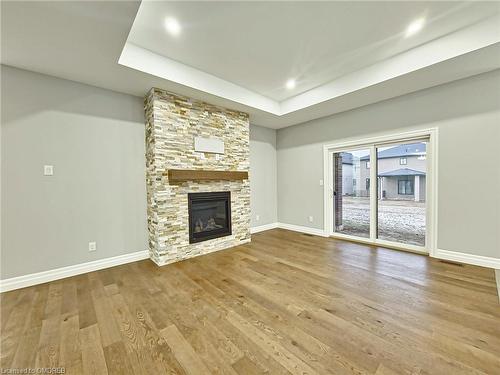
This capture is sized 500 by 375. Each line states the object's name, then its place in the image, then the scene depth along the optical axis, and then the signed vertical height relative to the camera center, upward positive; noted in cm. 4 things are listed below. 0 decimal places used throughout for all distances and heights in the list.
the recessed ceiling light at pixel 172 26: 220 +174
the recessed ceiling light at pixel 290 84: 357 +174
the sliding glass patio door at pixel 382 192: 362 -21
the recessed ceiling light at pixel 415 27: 228 +175
